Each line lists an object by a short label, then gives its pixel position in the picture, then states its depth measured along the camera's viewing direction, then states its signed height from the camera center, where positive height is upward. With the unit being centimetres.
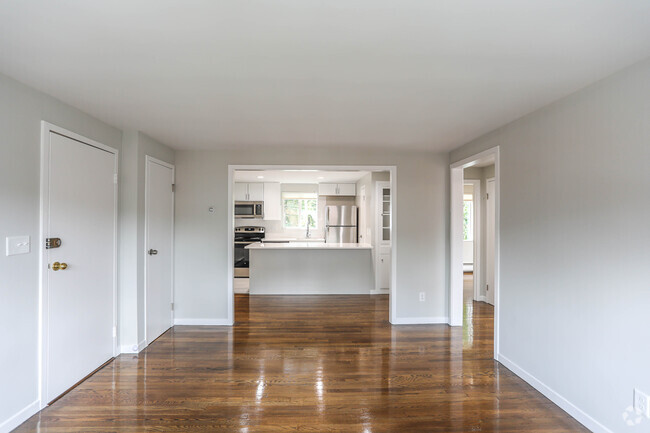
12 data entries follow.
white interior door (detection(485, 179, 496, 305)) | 513 -38
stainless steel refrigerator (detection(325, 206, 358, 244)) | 735 -14
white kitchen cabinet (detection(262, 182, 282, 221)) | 750 +39
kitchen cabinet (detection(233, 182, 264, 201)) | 749 +60
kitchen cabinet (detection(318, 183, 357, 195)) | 767 +69
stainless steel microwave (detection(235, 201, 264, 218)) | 746 +23
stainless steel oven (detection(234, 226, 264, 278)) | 711 -50
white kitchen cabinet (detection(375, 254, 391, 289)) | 577 -94
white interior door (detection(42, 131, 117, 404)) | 235 -37
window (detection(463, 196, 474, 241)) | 822 -7
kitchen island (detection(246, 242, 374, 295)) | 568 -94
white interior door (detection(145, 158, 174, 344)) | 346 -32
